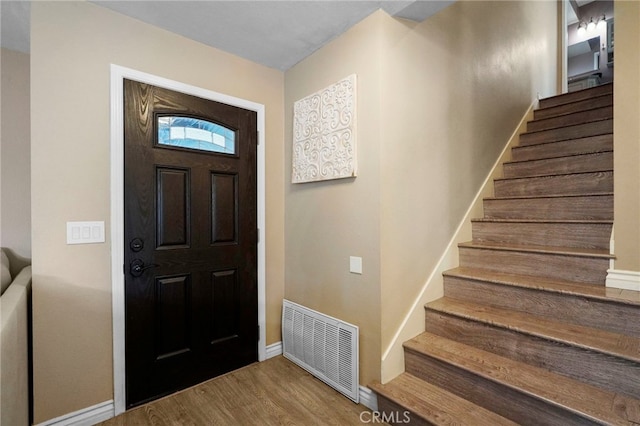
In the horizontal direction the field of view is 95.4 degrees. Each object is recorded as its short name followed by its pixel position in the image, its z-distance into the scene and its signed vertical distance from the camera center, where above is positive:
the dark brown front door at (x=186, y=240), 1.86 -0.20
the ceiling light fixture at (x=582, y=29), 5.23 +3.28
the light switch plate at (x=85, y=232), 1.66 -0.12
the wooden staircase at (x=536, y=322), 1.35 -0.64
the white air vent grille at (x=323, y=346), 1.89 -0.98
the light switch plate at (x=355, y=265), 1.92 -0.36
